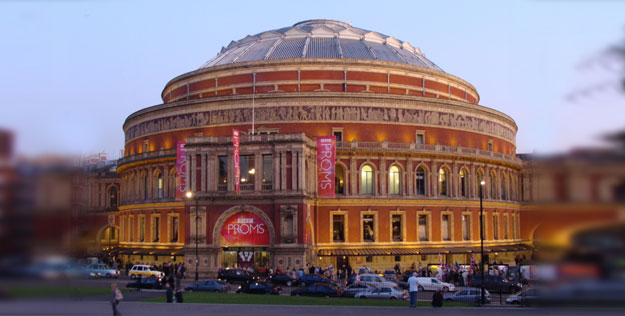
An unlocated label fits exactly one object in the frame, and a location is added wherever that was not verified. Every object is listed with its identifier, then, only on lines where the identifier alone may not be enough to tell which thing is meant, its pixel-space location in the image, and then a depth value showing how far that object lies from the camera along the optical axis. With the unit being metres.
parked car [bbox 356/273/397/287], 41.47
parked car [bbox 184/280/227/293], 39.84
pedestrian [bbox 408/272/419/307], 30.17
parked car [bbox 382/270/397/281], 46.59
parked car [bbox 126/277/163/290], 40.56
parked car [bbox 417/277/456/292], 42.00
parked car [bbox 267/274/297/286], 45.59
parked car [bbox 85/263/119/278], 48.15
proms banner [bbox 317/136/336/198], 56.56
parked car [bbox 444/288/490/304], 34.97
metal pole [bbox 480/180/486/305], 32.53
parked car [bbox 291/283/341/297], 37.25
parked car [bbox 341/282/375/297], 37.81
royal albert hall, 54.03
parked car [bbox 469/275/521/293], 41.97
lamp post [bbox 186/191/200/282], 50.88
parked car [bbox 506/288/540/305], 30.09
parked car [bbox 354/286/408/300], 36.50
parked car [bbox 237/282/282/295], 39.08
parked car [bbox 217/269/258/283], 47.56
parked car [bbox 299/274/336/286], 41.88
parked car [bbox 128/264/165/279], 51.17
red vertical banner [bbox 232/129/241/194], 52.81
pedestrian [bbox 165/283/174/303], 31.23
